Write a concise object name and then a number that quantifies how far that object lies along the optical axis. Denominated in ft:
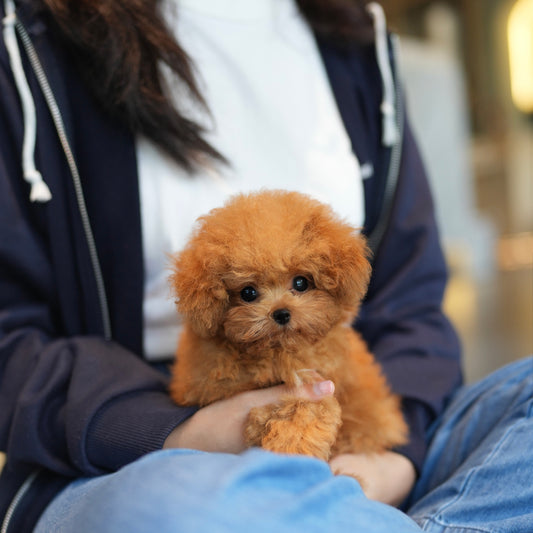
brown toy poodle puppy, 2.23
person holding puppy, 2.03
